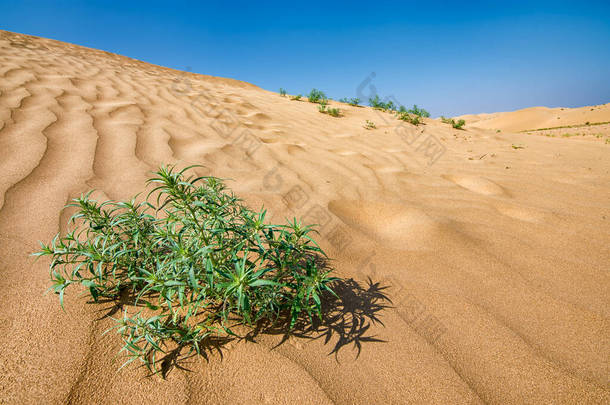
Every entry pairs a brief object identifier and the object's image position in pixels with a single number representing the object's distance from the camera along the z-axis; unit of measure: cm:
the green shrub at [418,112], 564
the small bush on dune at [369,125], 472
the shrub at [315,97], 689
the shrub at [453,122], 540
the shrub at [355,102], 709
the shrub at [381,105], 648
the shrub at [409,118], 518
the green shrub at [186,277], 87
